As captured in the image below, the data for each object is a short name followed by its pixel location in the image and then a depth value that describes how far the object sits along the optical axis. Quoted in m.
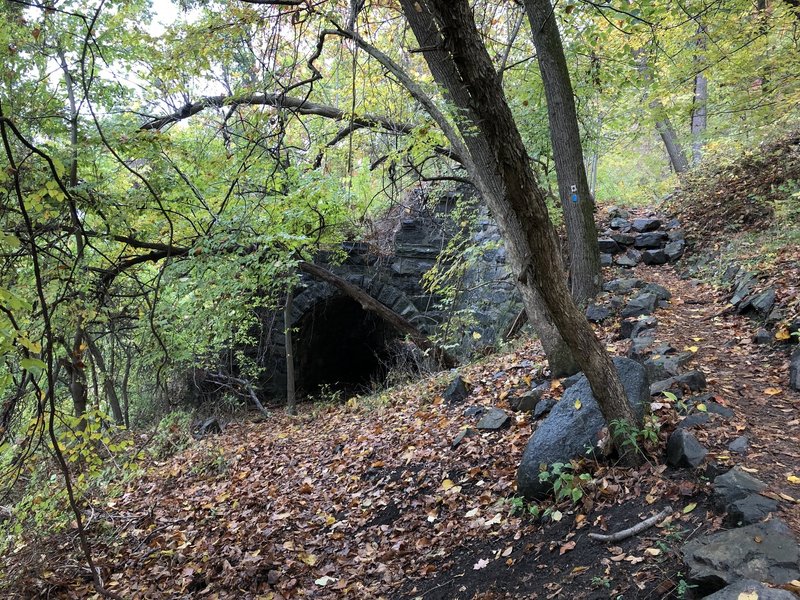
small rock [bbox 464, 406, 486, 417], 6.44
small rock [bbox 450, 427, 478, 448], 5.93
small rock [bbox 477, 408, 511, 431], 5.85
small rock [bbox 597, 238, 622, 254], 10.20
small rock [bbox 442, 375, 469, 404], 7.32
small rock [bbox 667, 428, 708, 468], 3.71
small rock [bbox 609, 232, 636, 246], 10.34
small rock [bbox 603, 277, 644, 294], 7.85
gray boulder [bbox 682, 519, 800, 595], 2.57
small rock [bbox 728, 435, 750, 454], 3.78
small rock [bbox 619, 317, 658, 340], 6.43
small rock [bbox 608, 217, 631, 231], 10.97
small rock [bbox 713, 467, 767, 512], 3.19
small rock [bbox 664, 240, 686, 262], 9.45
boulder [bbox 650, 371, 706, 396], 4.75
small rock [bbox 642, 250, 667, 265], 9.57
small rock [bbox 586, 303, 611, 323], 7.27
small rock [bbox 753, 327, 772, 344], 5.44
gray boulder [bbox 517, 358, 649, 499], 4.25
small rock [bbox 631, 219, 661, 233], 10.63
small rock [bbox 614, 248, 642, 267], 9.57
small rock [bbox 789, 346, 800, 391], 4.59
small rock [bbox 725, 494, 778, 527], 3.01
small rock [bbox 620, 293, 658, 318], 6.97
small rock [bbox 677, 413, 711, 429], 4.19
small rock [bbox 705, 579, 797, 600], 2.29
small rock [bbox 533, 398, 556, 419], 5.57
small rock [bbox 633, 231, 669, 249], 10.03
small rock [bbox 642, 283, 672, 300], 7.40
